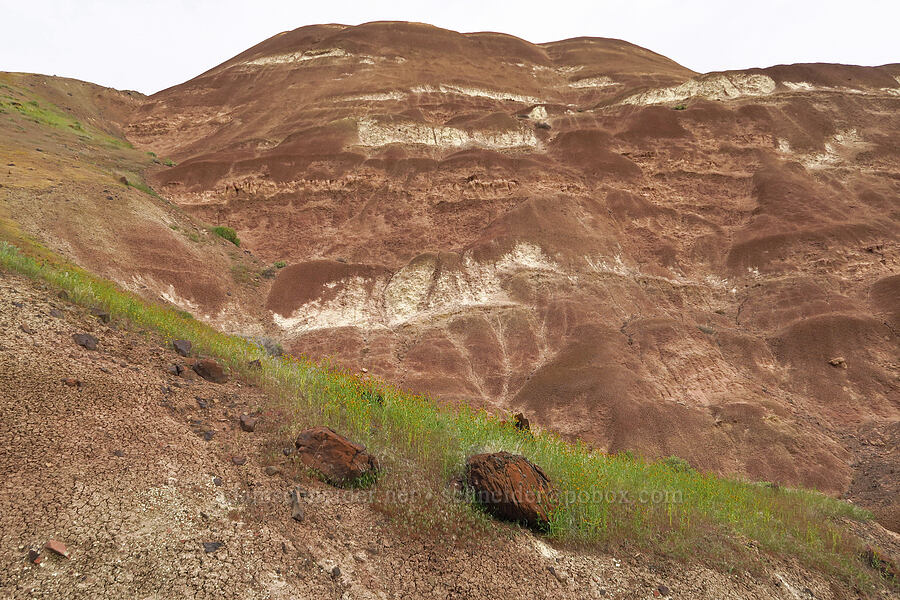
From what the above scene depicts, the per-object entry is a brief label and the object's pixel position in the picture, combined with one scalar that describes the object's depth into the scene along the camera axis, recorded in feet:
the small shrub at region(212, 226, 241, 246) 113.39
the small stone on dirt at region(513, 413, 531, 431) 39.93
